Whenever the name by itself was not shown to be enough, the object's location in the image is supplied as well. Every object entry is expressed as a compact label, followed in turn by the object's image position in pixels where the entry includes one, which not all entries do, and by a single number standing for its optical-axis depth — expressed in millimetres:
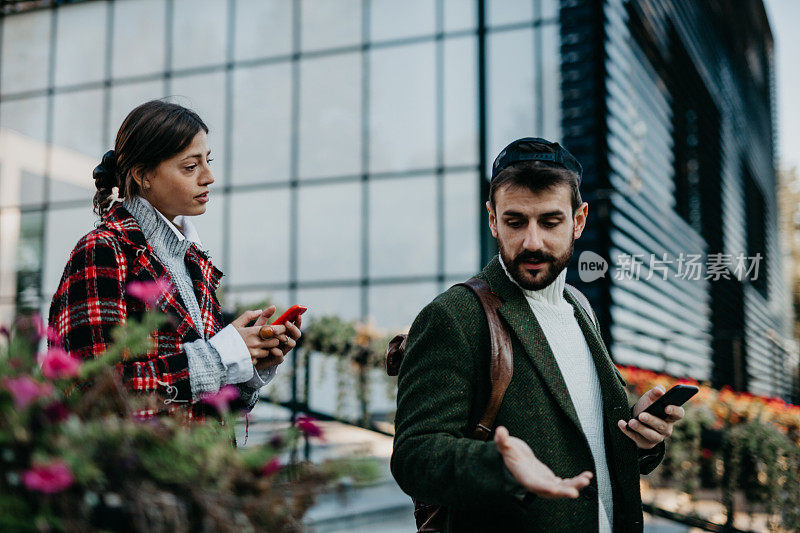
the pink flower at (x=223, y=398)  1065
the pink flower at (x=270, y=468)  945
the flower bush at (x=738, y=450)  5602
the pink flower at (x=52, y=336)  1336
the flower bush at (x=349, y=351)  6527
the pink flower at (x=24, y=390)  849
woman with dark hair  1681
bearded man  1690
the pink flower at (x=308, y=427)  1071
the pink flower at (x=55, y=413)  887
